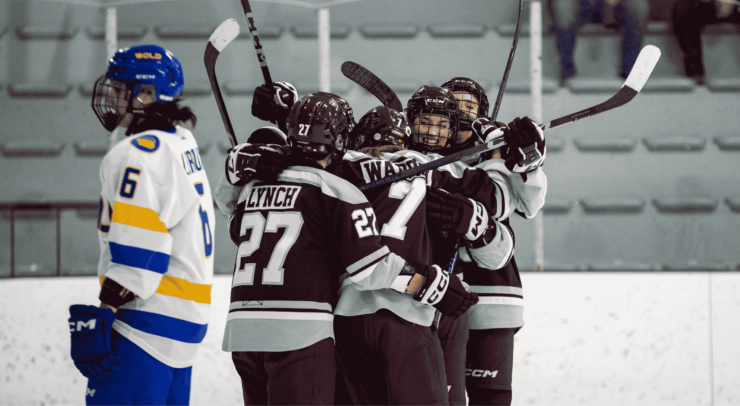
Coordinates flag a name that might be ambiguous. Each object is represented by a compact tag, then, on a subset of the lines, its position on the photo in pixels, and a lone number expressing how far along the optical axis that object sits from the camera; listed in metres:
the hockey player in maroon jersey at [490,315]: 17.07
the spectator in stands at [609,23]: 23.54
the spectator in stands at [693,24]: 23.59
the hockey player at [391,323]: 16.57
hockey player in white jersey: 16.46
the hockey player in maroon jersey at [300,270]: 16.45
